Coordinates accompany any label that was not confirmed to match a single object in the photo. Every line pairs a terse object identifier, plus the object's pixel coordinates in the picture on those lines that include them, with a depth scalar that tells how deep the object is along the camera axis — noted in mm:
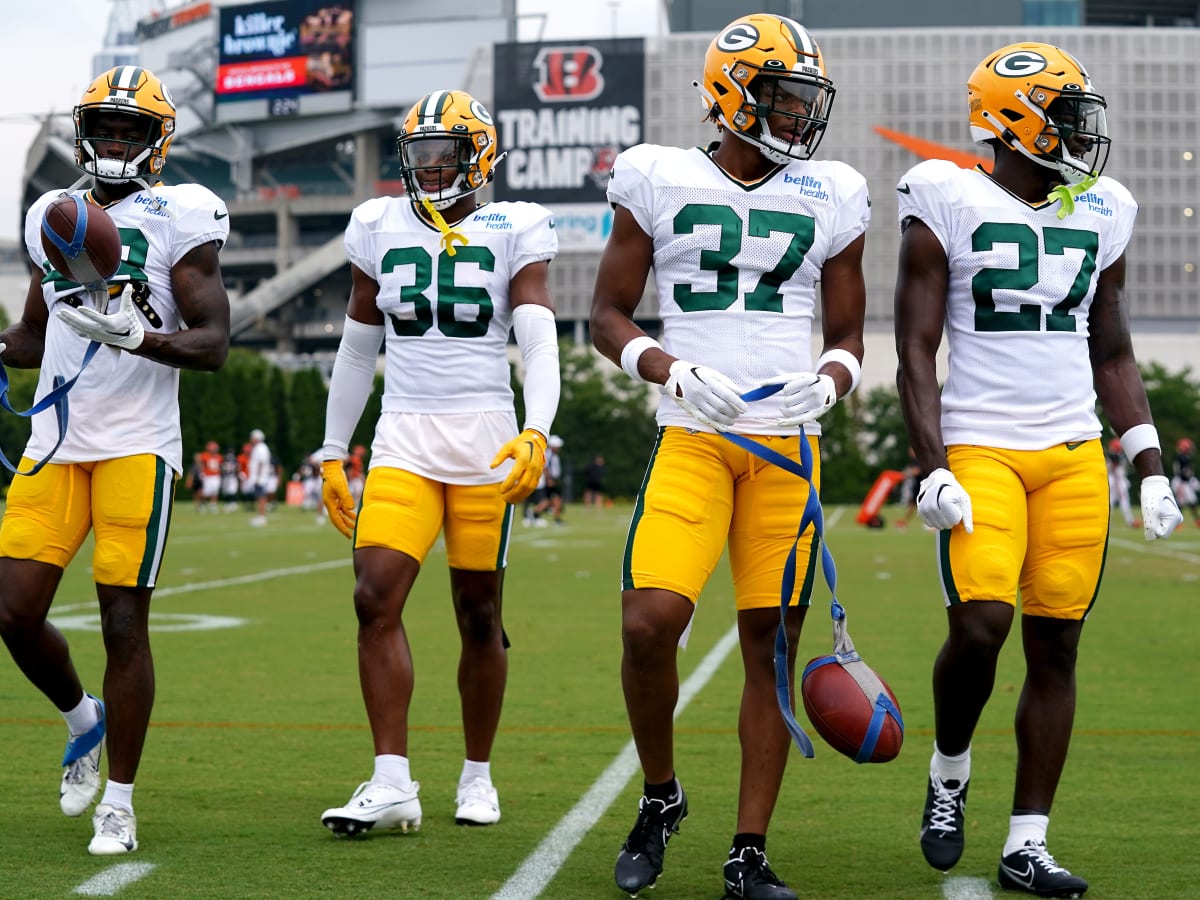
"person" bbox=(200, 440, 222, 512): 39031
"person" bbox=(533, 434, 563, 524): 31547
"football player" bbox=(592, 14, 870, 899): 4516
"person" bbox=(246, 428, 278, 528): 35469
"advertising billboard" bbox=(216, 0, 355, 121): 91750
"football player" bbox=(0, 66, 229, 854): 5094
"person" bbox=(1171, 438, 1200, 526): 33531
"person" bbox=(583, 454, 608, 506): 45188
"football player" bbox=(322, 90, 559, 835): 5453
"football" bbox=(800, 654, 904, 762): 4391
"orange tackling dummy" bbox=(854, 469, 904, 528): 33219
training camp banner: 69062
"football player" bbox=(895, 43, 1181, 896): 4676
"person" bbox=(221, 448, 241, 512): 41281
